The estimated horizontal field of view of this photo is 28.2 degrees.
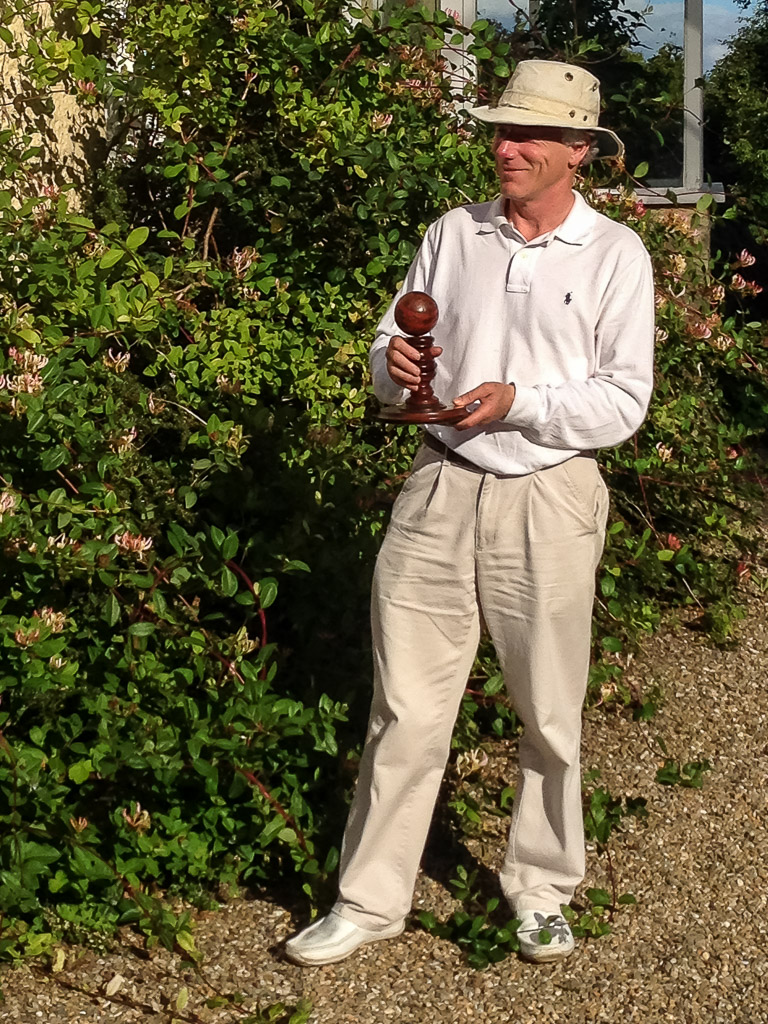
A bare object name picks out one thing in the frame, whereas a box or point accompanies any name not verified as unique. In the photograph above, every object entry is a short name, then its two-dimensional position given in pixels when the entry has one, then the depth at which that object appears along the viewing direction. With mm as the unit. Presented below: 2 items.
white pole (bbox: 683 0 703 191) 8367
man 3285
